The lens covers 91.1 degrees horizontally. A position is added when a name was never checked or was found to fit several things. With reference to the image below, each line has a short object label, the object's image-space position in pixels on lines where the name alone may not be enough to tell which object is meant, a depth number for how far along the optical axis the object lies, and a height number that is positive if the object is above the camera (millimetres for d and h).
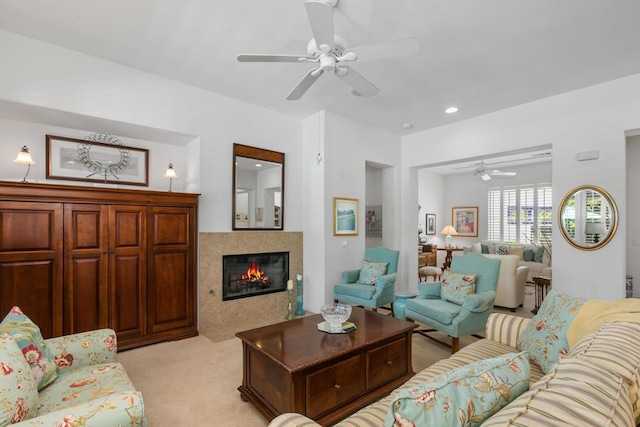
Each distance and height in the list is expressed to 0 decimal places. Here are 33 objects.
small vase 4594 -1225
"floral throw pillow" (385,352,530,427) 874 -540
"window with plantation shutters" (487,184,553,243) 7832 +48
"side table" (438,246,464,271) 8781 -1107
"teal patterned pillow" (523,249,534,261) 7114 -910
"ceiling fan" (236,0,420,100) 2027 +1215
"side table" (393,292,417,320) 3645 -1066
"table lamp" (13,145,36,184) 3004 +543
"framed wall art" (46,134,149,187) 3439 +629
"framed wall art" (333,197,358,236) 4836 -40
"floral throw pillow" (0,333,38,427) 1260 -743
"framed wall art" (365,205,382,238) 6160 -129
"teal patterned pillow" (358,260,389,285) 4508 -827
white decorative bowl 2541 -830
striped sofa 762 -489
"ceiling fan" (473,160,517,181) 7125 +989
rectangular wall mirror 4375 +371
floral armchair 1270 -840
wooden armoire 2838 -464
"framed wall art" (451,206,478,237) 9059 -162
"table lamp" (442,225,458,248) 9199 -482
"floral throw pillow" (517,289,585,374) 1838 -732
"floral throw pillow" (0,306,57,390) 1680 -723
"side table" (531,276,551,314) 4548 -1024
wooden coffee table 1977 -1065
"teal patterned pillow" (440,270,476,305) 3455 -810
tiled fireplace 3988 -987
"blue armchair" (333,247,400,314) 4191 -1011
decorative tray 2525 -929
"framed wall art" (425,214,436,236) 9250 -281
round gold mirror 3648 -26
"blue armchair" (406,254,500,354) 3078 -976
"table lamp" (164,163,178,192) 3955 +519
